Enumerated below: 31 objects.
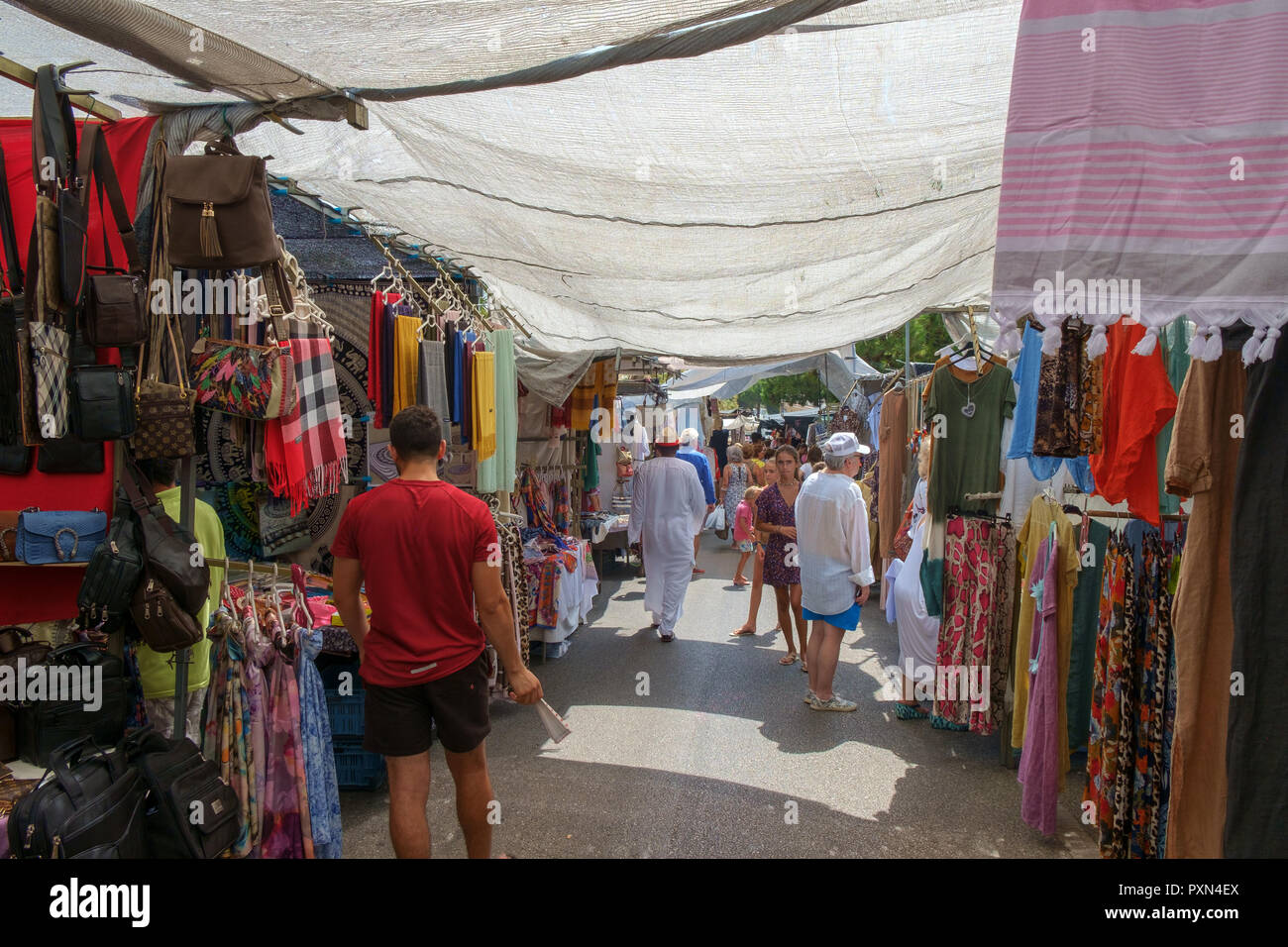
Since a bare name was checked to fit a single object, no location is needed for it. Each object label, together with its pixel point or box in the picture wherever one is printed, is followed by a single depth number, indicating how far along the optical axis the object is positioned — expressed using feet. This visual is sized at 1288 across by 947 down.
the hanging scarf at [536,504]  27.02
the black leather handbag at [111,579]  9.22
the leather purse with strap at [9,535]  10.31
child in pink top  39.17
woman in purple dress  24.56
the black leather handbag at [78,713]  9.46
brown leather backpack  9.94
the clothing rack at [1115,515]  10.58
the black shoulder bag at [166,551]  9.61
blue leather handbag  9.84
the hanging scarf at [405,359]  16.05
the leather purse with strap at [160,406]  9.59
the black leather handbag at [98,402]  8.94
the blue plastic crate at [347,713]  15.58
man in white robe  28.22
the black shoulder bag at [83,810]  7.70
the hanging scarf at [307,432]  10.76
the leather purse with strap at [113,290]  9.17
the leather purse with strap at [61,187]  8.81
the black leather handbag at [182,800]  8.81
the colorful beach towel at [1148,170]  5.24
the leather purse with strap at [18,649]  9.70
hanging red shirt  9.67
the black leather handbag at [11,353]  9.20
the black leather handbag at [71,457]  10.34
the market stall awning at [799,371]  47.85
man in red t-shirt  11.11
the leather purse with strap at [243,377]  10.20
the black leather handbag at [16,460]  10.62
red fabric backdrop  10.41
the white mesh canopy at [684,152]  9.11
